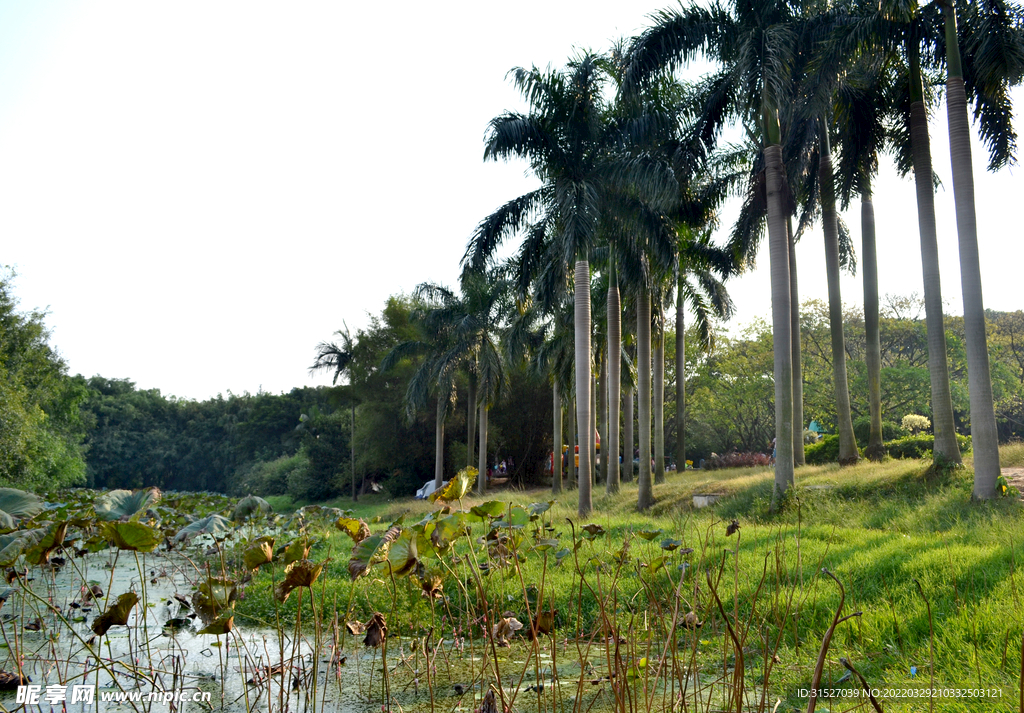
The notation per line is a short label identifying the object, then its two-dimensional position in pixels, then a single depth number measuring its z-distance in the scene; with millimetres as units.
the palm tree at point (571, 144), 15594
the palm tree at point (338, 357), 34562
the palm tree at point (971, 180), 9867
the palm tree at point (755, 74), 11758
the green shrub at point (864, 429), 19812
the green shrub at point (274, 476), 43469
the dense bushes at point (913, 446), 16075
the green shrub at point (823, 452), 17502
